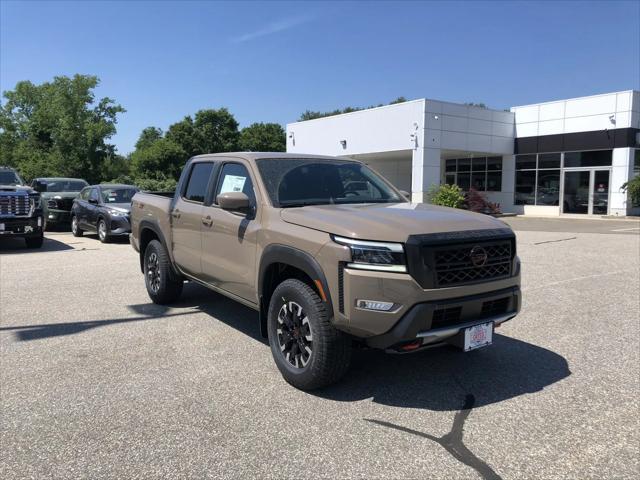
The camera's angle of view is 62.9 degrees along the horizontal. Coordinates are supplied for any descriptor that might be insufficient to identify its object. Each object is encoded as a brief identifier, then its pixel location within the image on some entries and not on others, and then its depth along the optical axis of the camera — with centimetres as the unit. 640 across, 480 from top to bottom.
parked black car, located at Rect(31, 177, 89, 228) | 1842
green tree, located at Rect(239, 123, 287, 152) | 6894
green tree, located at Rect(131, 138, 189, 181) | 5609
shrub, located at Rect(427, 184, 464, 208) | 2519
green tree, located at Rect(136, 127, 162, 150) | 10519
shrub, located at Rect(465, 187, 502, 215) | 2812
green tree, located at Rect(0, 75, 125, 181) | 4344
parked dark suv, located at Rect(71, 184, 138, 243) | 1452
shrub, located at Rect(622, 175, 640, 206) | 2455
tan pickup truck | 365
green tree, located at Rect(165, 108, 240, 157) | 6262
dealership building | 2631
